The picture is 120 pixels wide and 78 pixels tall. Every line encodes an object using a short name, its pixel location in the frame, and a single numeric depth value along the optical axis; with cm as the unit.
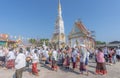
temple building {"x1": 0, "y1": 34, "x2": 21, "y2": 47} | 1558
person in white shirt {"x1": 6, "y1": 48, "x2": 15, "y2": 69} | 507
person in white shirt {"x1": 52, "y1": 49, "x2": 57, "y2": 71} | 478
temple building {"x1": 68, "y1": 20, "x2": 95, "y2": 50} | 1650
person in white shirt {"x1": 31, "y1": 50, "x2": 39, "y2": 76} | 423
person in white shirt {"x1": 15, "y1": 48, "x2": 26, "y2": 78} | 314
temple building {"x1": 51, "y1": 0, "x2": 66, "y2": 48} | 2643
